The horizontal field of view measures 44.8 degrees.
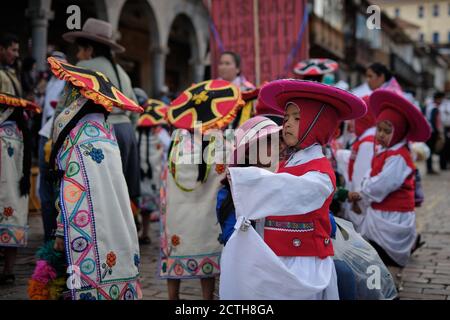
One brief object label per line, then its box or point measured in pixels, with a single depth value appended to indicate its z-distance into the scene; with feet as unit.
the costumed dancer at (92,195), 10.73
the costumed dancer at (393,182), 15.07
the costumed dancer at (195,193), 13.47
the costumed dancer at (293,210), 8.48
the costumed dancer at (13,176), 15.61
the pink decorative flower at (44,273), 11.41
